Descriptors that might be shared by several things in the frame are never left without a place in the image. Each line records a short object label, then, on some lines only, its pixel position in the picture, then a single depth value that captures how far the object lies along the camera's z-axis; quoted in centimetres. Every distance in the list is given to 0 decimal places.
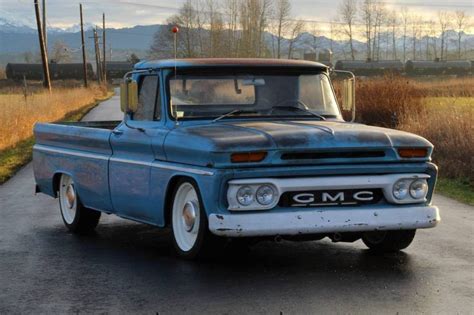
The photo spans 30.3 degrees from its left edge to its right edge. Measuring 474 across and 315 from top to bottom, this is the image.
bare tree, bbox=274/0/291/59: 10734
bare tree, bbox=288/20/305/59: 12128
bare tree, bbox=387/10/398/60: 18724
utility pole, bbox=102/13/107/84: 9534
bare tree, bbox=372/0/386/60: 17475
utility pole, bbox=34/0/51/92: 4409
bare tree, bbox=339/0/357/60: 16275
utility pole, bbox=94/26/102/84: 9423
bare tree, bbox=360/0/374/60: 17138
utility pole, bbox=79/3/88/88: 7462
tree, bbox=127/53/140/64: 10716
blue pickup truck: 664
